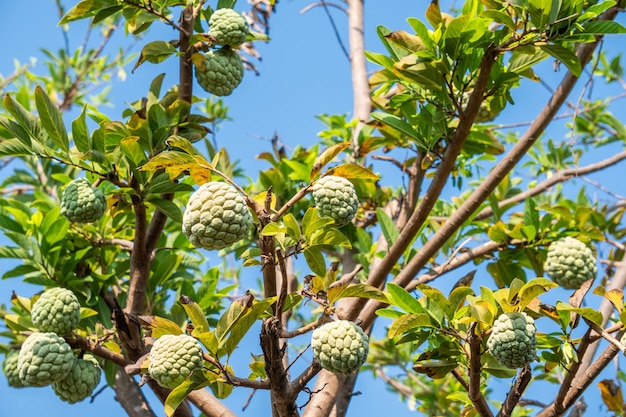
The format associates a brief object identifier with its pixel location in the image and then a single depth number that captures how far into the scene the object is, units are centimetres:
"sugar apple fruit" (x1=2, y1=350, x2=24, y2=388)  284
